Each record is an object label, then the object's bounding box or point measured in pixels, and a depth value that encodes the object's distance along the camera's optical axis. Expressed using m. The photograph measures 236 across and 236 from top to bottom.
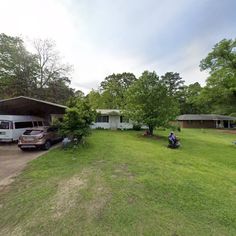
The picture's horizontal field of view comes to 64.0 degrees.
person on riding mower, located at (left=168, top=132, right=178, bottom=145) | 13.73
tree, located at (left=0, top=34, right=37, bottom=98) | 22.55
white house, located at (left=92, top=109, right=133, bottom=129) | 27.53
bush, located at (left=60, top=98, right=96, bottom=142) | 11.83
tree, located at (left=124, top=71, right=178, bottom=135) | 19.45
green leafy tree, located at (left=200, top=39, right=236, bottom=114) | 25.62
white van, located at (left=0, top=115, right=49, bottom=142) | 13.31
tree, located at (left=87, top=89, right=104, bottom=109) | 35.67
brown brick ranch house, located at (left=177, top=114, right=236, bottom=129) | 42.60
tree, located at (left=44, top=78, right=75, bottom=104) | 27.38
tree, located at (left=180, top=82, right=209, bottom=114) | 33.73
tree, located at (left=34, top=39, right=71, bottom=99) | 27.03
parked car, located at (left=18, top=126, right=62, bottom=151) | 11.27
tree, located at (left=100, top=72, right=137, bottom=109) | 38.34
